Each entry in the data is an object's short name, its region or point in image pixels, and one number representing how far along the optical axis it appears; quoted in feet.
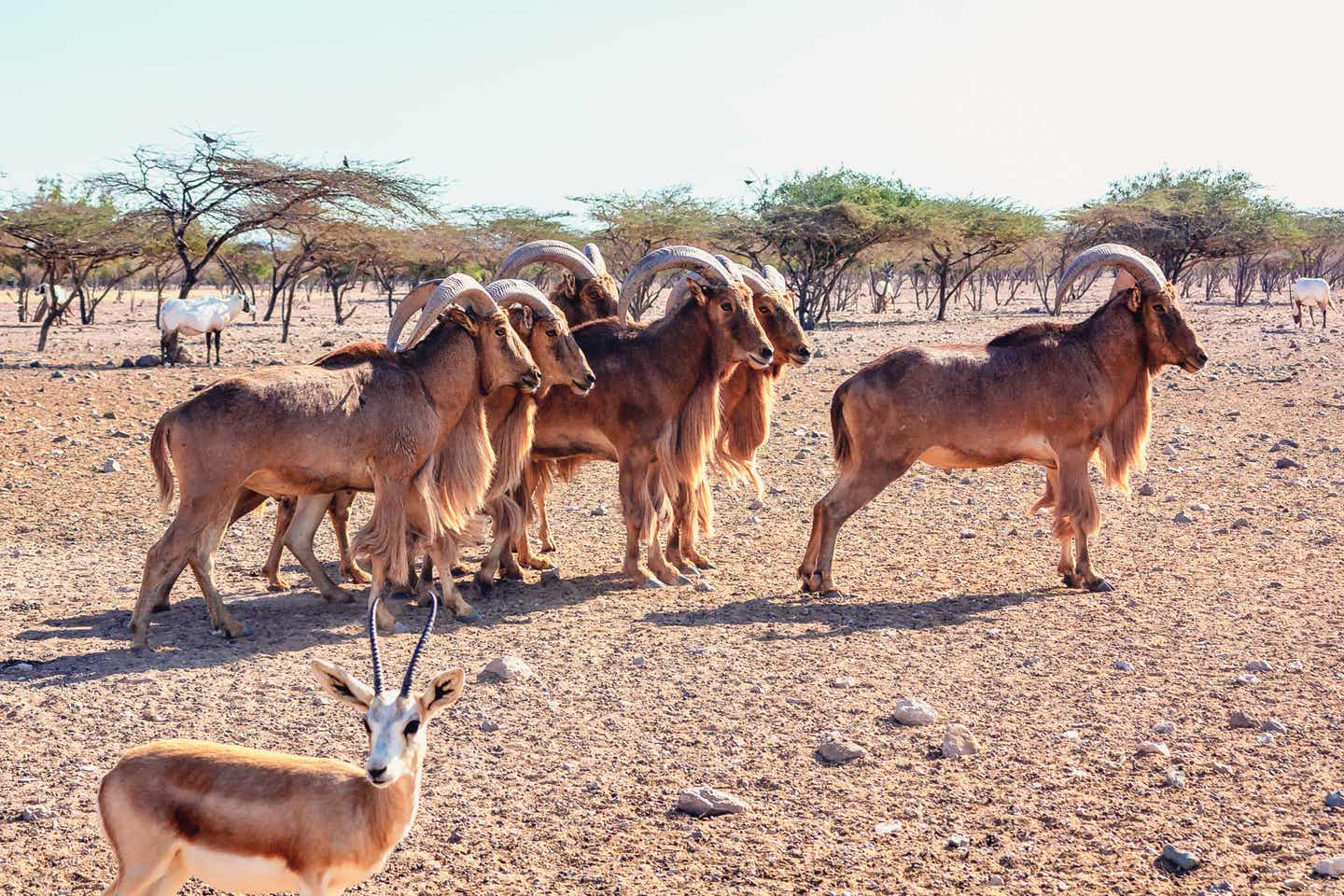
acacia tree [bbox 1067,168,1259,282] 134.72
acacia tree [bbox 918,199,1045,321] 128.77
